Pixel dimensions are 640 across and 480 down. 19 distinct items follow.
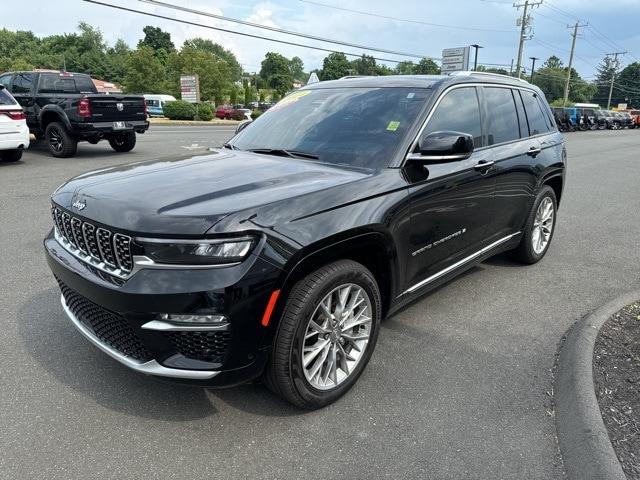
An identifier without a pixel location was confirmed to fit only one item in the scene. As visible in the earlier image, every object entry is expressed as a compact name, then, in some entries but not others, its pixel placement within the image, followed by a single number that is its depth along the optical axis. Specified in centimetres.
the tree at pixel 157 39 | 12642
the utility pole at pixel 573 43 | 7259
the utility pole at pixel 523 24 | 5369
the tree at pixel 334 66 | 10311
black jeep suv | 241
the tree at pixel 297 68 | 16838
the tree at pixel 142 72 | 5812
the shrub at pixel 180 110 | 3619
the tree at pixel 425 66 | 9209
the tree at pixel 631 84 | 12950
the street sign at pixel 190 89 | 4056
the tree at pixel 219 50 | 13036
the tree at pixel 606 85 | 13225
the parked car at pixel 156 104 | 4798
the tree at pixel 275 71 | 12088
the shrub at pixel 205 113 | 3756
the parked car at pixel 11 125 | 1017
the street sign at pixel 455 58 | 4634
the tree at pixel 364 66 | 10081
